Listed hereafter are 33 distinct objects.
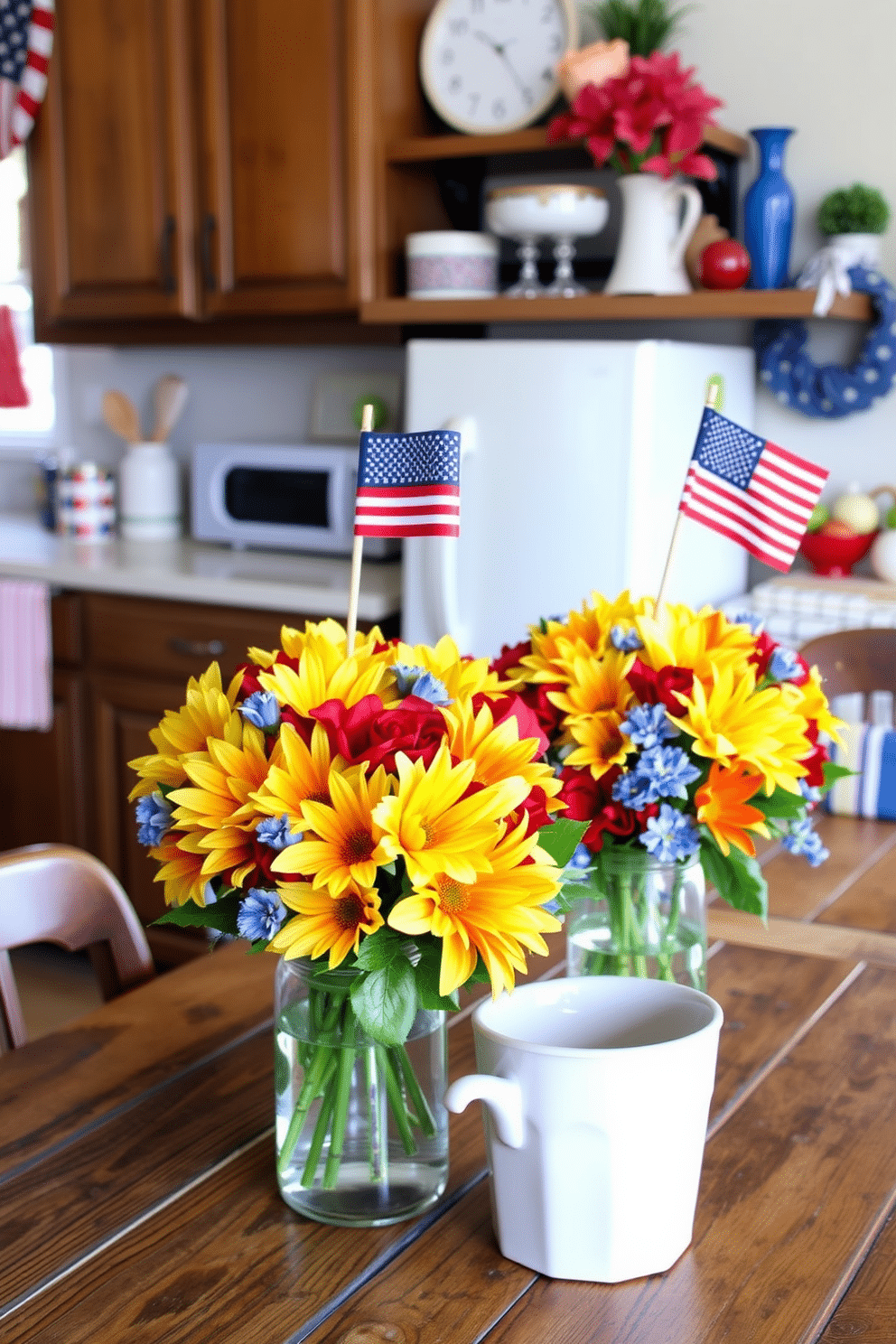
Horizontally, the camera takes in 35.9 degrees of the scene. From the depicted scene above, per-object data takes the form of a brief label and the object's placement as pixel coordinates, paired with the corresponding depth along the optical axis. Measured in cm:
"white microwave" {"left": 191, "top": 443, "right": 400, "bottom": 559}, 282
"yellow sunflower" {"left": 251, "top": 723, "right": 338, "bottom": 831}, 69
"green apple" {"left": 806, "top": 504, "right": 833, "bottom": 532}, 249
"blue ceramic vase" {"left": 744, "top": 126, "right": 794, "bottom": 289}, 241
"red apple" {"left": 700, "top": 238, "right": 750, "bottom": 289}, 236
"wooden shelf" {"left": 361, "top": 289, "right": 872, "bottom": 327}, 225
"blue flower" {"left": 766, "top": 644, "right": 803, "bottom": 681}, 91
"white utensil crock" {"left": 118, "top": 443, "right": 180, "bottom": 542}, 332
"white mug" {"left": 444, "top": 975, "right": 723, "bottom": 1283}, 68
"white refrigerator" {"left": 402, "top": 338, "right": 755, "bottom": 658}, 225
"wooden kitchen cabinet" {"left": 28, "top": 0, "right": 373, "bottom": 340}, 263
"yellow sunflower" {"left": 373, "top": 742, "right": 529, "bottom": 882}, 66
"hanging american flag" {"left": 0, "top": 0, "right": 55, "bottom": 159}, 298
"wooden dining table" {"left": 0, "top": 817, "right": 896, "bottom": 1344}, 70
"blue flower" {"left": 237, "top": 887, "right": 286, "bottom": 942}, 68
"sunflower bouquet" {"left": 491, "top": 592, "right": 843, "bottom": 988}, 84
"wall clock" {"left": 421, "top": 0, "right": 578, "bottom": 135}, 257
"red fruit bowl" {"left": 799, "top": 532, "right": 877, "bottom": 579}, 249
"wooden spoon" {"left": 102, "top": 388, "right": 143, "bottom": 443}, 338
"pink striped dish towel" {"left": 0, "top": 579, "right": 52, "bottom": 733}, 292
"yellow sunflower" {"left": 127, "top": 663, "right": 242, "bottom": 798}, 76
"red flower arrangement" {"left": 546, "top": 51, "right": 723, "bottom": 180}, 221
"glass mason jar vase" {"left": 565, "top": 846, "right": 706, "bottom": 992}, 90
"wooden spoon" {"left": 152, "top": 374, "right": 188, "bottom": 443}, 333
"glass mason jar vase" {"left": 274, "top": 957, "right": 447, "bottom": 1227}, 76
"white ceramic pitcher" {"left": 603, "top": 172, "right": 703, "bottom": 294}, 236
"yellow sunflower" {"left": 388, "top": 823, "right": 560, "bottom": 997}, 66
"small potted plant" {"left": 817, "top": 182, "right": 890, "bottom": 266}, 239
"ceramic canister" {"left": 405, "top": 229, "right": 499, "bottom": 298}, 255
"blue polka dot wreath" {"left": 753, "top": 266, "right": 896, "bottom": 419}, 239
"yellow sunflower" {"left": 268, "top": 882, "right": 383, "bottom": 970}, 67
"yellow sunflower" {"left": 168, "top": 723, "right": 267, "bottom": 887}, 71
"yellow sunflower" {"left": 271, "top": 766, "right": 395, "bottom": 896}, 66
